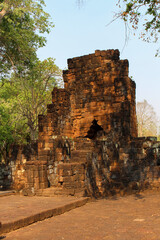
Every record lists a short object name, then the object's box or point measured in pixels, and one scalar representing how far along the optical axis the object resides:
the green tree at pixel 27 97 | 19.23
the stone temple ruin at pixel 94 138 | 10.12
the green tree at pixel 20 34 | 13.98
